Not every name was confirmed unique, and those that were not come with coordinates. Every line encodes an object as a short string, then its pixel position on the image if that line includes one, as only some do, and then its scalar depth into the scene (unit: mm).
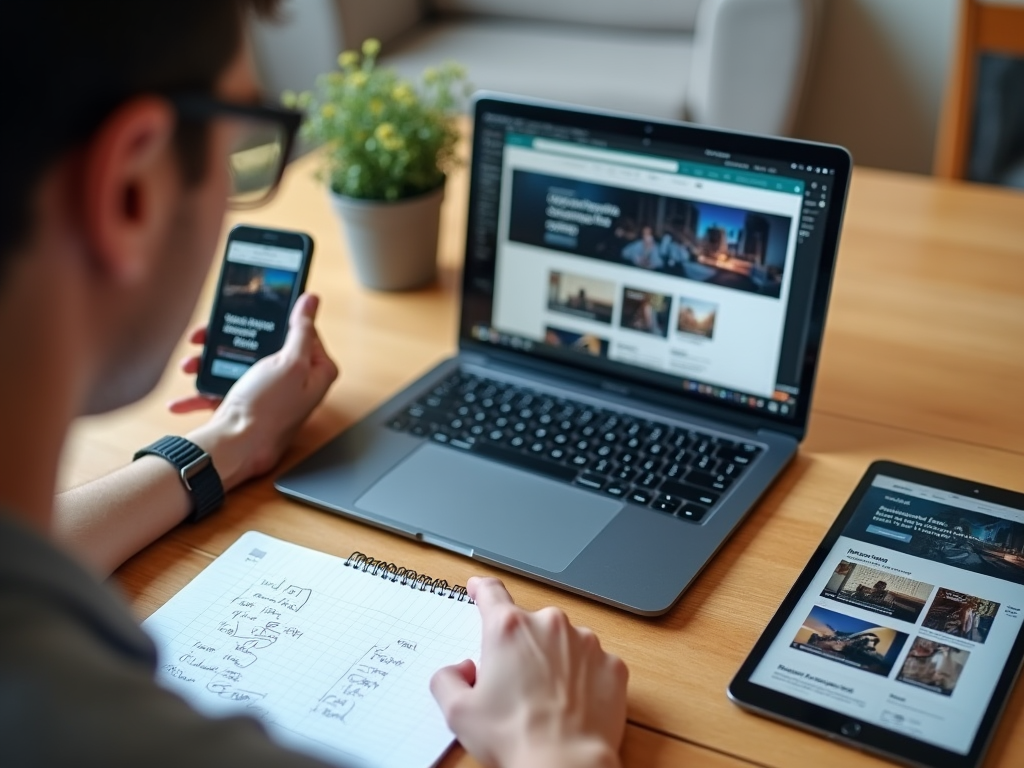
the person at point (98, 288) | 535
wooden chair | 1952
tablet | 802
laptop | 1033
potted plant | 1422
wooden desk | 852
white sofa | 2836
